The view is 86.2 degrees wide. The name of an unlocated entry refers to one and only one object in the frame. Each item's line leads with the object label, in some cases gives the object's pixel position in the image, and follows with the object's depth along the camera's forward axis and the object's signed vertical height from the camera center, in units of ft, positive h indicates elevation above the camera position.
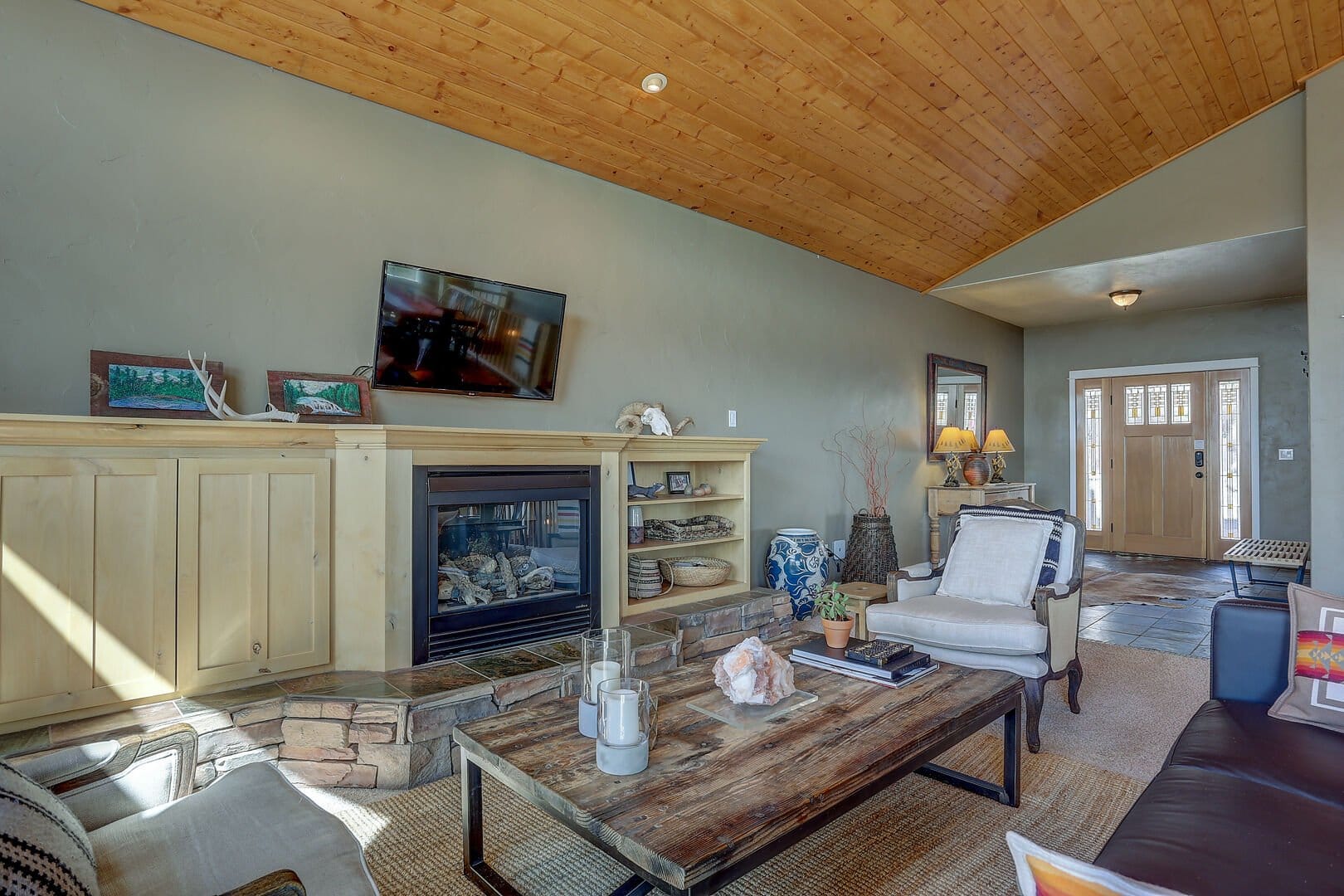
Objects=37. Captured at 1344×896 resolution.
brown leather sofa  3.94 -2.26
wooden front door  22.90 -0.30
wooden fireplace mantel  6.79 -1.06
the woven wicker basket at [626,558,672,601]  12.21 -2.14
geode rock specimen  6.23 -1.95
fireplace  9.14 -1.46
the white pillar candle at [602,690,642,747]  4.93 -1.82
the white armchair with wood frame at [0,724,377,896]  3.94 -2.32
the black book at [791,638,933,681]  7.08 -2.11
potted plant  7.66 -1.77
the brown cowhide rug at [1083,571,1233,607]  17.49 -3.41
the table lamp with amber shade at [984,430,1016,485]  21.12 +0.36
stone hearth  7.08 -2.79
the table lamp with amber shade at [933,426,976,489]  20.03 +0.36
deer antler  8.30 +0.53
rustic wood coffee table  4.17 -2.22
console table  20.12 -1.21
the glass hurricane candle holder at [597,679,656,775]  4.90 -1.92
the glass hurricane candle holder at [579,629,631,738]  5.62 -1.64
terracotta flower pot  7.65 -1.89
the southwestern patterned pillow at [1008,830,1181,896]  2.14 -1.29
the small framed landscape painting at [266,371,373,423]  9.02 +0.73
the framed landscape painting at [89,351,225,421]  7.78 +0.73
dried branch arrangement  17.87 -0.02
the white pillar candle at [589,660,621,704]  5.60 -1.71
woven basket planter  16.65 -2.21
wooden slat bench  15.66 -2.22
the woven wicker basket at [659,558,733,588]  12.86 -2.12
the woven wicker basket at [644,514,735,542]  12.85 -1.35
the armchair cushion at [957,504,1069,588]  10.28 -1.13
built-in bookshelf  12.17 -0.80
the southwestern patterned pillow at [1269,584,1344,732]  5.93 -1.77
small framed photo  13.47 -0.55
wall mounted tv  9.80 +1.74
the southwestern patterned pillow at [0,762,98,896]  2.87 -1.70
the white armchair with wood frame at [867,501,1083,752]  9.00 -2.04
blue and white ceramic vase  14.70 -2.34
